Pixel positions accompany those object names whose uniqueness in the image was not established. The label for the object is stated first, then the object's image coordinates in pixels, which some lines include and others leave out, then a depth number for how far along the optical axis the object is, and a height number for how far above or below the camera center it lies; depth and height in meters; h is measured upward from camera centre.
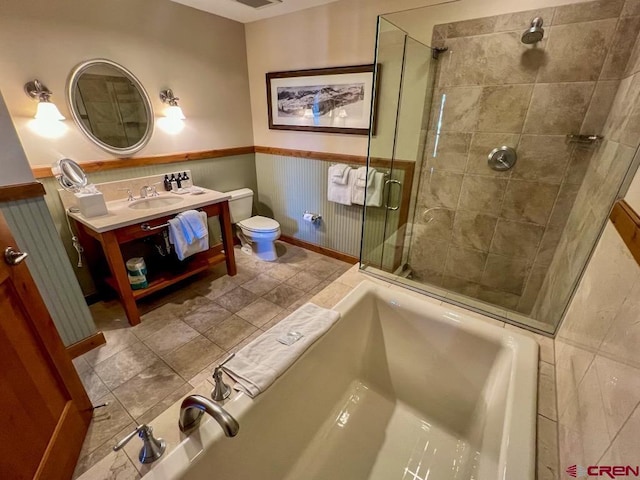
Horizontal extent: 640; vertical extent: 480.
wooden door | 0.90 -0.91
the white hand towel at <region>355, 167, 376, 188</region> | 2.49 -0.45
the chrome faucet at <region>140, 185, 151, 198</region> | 2.36 -0.56
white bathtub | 0.91 -1.11
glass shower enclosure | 1.46 -0.19
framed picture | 2.34 +0.19
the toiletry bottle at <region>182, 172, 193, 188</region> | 2.62 -0.53
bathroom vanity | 1.84 -0.74
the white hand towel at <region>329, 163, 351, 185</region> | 2.56 -0.44
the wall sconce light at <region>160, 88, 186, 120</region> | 2.40 +0.12
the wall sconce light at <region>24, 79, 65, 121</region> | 1.76 +0.12
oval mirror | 1.98 +0.09
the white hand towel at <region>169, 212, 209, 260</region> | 2.07 -0.82
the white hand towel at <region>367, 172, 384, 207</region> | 2.32 -0.53
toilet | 2.83 -1.00
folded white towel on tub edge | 1.03 -0.87
